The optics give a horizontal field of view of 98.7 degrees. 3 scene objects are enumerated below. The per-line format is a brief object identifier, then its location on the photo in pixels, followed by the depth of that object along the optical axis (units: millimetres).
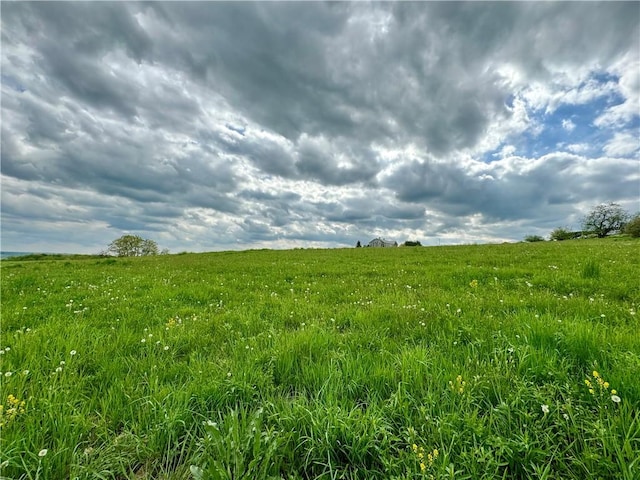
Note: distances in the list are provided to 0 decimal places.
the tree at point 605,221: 84750
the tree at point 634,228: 54584
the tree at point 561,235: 84875
